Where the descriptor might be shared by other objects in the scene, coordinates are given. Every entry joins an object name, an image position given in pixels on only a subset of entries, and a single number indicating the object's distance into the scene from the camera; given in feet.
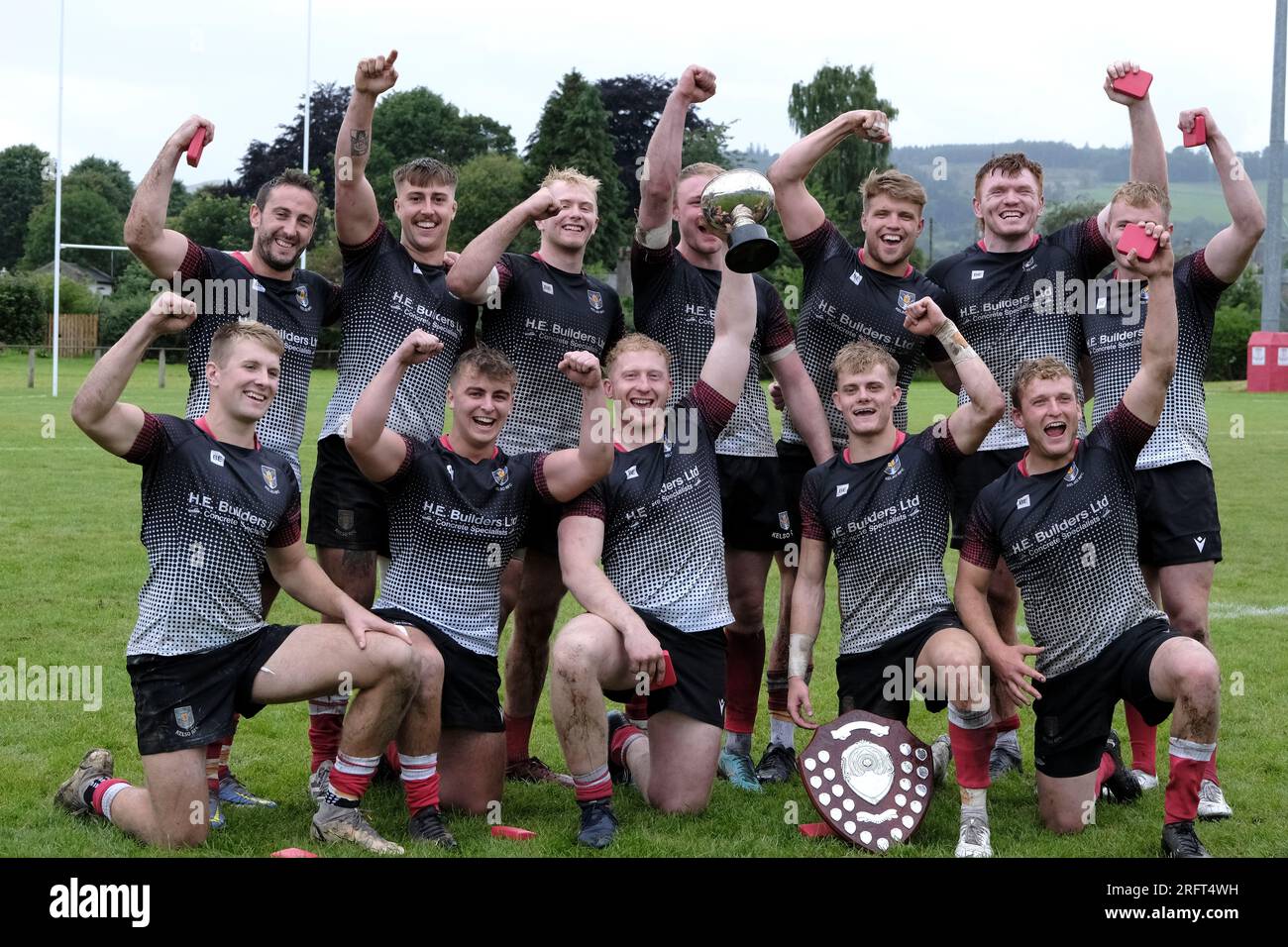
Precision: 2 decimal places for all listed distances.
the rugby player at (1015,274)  19.95
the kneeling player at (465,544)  17.92
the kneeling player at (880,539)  18.12
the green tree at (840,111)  185.16
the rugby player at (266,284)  18.72
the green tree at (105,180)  263.29
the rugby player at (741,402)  20.54
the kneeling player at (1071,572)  17.35
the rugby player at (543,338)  19.92
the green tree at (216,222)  173.47
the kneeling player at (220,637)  16.22
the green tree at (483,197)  189.47
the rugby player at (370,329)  19.06
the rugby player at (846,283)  20.04
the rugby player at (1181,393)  18.93
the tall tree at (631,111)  214.69
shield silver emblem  16.87
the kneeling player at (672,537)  18.53
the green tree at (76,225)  240.32
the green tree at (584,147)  170.91
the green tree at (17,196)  278.05
